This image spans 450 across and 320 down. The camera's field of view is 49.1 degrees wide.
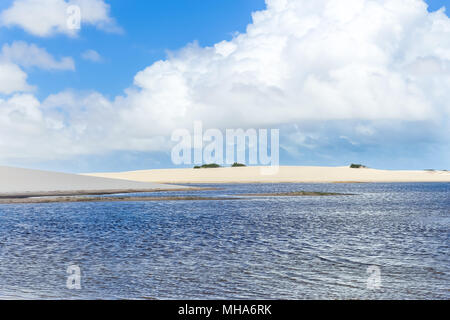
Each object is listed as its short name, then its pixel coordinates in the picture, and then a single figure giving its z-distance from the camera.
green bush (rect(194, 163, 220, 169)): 197.38
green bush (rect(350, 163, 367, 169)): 189.01
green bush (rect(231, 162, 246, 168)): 197.38
